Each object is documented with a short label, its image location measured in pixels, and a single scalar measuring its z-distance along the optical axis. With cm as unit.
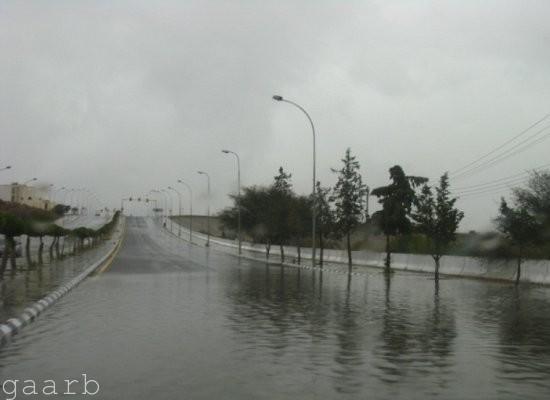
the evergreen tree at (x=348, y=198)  5341
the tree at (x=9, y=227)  2884
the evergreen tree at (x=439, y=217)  3809
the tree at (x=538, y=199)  3591
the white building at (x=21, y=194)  14715
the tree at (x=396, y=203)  4703
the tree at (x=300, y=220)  6238
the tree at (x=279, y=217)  6412
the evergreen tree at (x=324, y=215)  5612
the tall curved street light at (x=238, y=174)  7762
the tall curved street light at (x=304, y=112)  4547
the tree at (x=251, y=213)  7319
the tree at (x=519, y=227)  3284
